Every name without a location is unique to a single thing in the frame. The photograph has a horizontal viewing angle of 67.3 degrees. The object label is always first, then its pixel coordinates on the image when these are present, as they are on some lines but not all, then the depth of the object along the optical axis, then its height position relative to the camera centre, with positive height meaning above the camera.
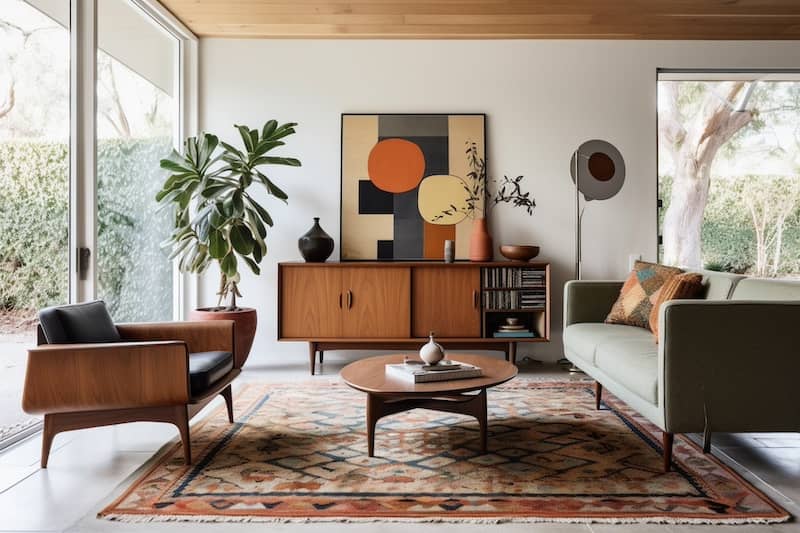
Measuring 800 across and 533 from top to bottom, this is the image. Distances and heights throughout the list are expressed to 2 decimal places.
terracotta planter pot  4.21 -0.47
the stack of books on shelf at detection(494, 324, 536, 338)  4.52 -0.57
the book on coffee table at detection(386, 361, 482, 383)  2.63 -0.52
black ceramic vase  4.57 +0.08
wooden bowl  4.59 +0.03
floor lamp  4.94 +0.71
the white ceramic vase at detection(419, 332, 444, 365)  2.76 -0.45
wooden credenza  4.48 -0.35
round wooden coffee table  2.48 -0.56
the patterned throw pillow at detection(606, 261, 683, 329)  3.56 -0.23
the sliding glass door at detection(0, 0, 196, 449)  2.91 +0.53
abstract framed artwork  4.93 +0.54
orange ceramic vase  4.72 +0.09
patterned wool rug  2.07 -0.87
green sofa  2.32 -0.42
